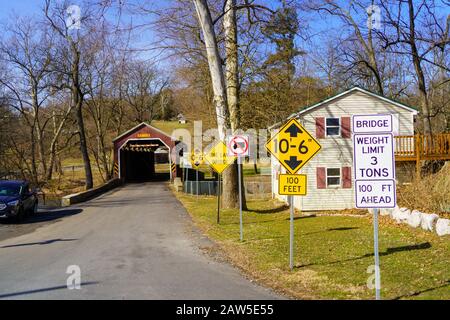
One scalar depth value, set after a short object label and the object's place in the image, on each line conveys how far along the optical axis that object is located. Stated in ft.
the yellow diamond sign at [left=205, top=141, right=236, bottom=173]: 53.98
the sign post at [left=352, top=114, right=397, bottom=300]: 25.05
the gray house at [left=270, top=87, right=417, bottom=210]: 90.58
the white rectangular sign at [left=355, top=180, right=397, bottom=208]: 24.94
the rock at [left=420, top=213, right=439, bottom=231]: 49.11
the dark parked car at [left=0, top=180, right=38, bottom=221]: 66.39
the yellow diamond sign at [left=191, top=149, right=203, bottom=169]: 93.53
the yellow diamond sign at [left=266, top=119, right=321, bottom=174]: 33.76
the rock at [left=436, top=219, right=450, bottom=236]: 45.62
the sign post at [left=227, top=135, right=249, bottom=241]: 47.96
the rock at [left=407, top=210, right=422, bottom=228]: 52.45
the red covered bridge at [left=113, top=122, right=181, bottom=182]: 161.27
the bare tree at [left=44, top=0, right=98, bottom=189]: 139.03
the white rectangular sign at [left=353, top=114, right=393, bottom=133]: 25.13
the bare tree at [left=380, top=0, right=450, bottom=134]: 105.09
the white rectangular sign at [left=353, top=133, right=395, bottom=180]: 25.20
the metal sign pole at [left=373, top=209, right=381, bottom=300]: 24.47
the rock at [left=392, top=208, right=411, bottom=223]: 56.75
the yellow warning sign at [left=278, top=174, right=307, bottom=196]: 34.68
